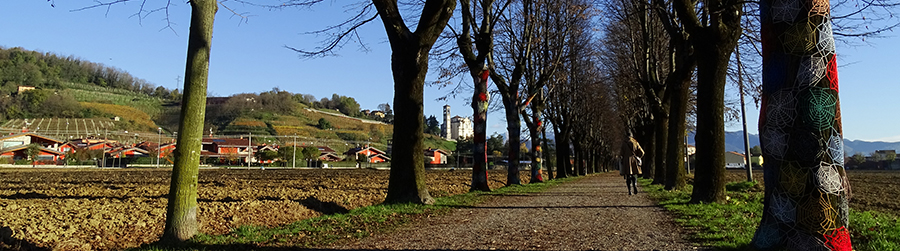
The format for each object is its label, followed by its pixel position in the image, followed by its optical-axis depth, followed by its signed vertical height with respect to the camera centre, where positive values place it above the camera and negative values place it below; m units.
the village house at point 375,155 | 115.02 +1.96
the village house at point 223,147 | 96.01 +2.66
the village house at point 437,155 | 125.49 +2.26
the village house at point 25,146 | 66.75 +1.85
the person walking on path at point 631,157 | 14.52 +0.27
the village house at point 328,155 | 102.58 +1.64
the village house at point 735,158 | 164.88 +3.15
